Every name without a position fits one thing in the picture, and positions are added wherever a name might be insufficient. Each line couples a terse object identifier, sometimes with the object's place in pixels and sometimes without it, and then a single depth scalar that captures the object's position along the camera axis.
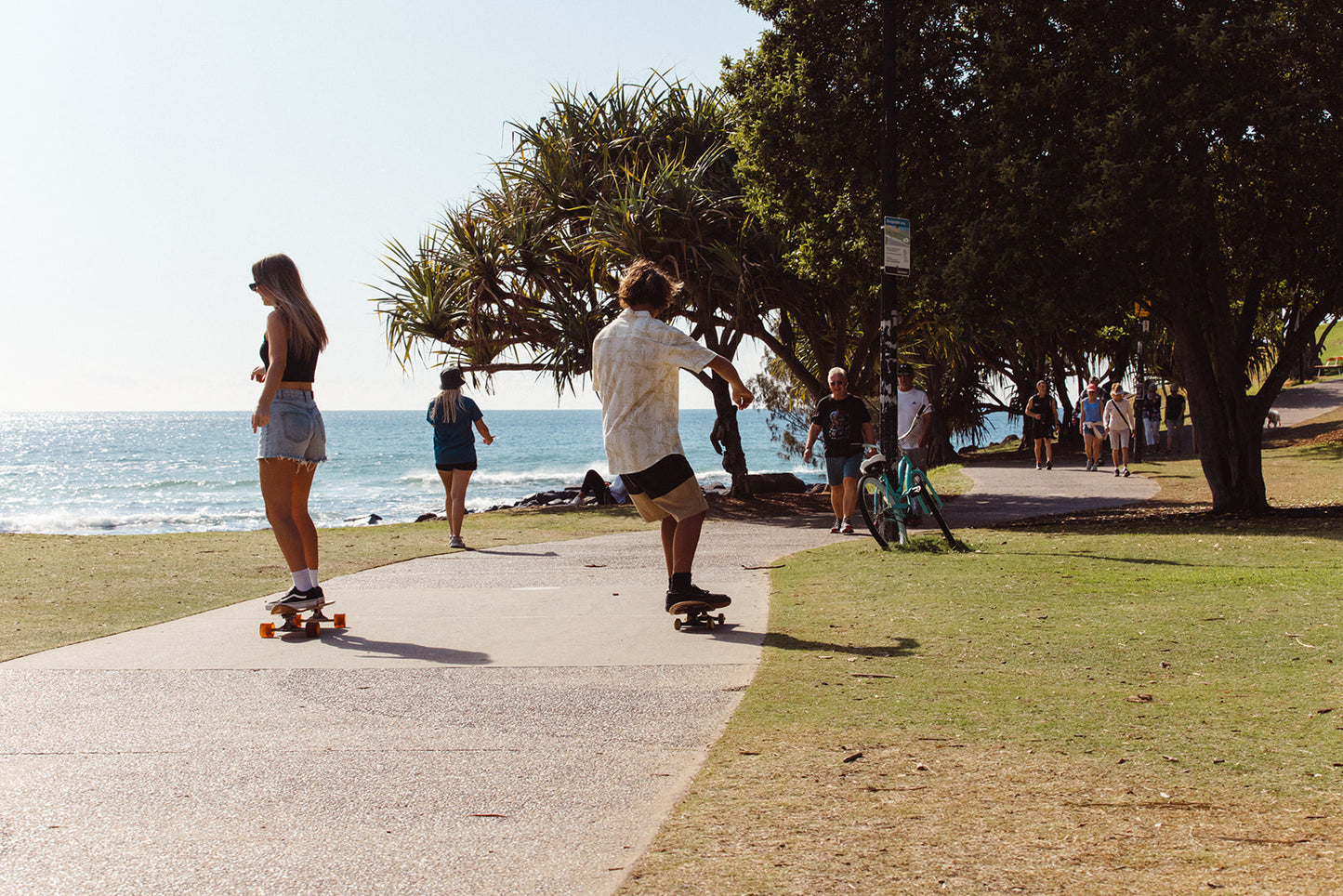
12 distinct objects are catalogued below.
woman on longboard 6.17
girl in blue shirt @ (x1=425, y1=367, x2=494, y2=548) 11.73
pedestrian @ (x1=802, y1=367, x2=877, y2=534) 11.74
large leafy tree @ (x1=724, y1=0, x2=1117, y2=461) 12.16
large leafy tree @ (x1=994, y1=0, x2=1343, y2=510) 11.12
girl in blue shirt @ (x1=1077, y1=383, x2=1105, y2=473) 22.86
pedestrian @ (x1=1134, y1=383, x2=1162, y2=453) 30.05
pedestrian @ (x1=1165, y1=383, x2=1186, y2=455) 30.00
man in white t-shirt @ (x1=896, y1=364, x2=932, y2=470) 12.31
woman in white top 20.70
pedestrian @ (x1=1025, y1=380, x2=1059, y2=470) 22.95
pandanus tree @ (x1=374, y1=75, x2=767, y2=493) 18.59
